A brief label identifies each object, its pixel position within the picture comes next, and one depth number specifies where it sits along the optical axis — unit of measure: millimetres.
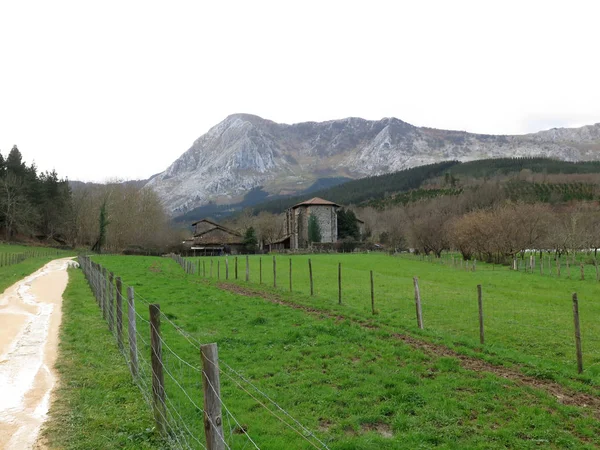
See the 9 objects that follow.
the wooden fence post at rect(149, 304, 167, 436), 5984
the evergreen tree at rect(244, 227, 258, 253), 104688
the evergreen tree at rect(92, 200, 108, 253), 76000
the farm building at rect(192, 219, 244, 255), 103750
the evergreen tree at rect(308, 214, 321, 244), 102875
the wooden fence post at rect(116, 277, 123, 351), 10336
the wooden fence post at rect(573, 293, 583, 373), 8898
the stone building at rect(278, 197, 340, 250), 104875
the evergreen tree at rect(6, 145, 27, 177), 85438
